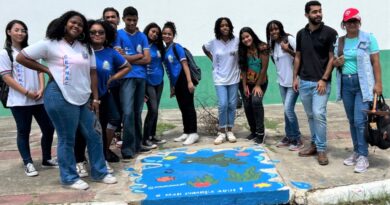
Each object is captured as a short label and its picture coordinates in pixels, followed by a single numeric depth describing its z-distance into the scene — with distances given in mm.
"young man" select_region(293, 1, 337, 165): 4441
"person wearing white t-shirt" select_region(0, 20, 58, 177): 4371
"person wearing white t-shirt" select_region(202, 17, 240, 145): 5484
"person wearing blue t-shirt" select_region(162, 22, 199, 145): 5585
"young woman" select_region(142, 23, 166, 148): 5434
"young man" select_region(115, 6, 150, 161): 4879
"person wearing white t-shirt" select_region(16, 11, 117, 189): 3814
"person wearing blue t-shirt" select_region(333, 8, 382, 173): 4156
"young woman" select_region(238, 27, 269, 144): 5363
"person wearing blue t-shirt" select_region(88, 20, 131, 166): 4328
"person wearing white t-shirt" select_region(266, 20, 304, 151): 5051
